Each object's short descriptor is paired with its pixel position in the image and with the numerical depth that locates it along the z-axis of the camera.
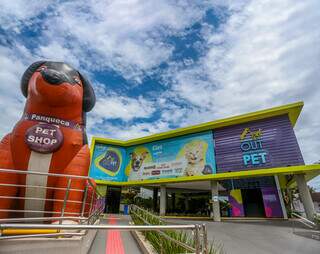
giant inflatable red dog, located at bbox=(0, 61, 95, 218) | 3.40
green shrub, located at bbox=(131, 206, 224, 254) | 3.47
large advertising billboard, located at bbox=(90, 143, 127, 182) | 17.20
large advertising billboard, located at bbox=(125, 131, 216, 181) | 13.95
